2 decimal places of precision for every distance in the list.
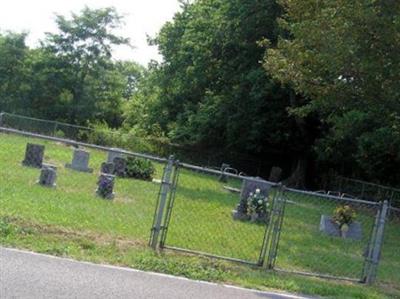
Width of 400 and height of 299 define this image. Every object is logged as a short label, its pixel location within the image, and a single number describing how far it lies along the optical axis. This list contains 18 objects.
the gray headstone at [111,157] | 24.66
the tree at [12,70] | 51.84
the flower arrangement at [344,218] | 17.50
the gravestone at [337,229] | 17.48
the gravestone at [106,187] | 16.52
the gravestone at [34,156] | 21.53
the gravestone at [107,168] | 22.06
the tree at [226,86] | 39.47
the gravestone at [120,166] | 23.72
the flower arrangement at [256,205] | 16.89
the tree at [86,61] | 51.99
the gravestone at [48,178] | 16.59
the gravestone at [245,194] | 17.17
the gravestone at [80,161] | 23.60
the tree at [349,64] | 19.34
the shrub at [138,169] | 24.33
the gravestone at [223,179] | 31.04
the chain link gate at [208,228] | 10.40
